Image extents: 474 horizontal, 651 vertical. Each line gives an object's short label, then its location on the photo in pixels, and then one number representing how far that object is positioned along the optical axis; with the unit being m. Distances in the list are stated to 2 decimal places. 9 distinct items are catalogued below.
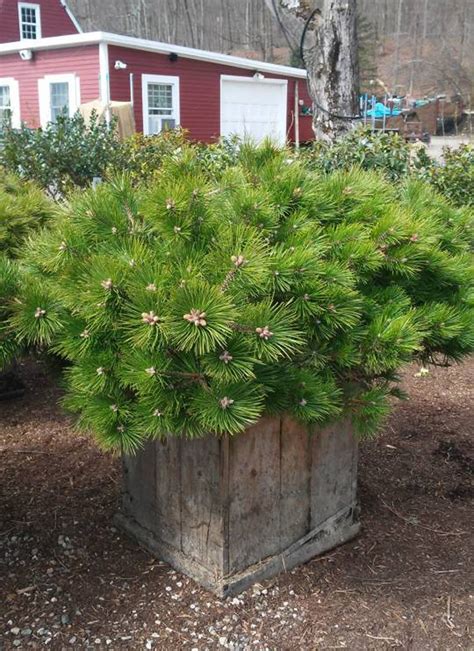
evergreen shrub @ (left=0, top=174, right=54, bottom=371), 3.21
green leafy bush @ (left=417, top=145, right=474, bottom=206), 5.17
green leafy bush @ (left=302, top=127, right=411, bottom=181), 5.18
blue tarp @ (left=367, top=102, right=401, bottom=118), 28.49
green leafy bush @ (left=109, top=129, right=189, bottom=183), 6.18
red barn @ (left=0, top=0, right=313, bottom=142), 16.19
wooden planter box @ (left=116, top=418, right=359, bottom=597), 2.24
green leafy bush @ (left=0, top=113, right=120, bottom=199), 6.04
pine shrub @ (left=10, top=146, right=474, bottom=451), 1.71
